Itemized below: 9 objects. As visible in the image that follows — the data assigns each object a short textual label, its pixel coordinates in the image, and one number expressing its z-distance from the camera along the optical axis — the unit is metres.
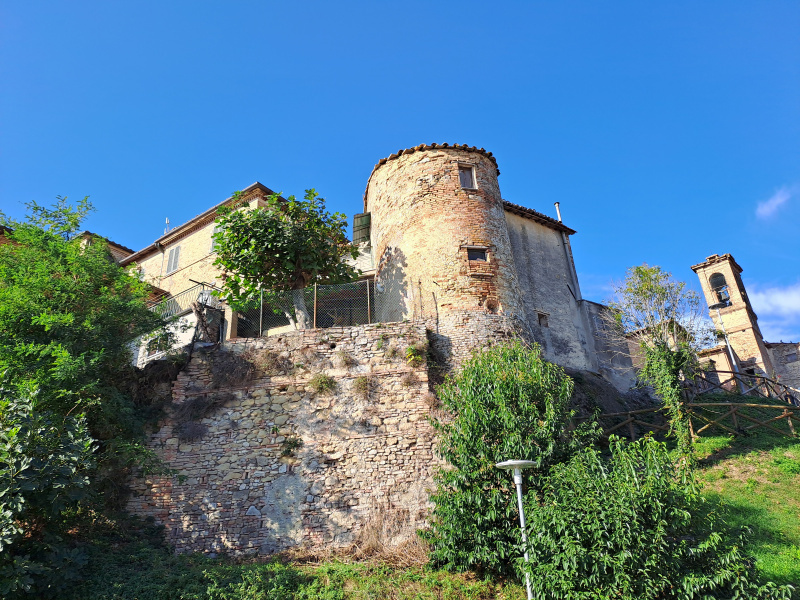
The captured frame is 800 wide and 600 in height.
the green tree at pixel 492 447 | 10.95
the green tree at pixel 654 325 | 16.72
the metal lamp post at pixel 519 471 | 9.50
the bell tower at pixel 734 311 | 32.03
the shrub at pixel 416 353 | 14.84
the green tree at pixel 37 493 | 9.55
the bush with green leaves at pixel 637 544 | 9.02
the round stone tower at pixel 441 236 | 16.30
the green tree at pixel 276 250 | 17.98
